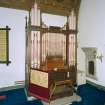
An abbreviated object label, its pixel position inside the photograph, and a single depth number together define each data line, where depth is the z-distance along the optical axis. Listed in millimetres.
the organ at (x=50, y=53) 2827
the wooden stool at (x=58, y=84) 2738
